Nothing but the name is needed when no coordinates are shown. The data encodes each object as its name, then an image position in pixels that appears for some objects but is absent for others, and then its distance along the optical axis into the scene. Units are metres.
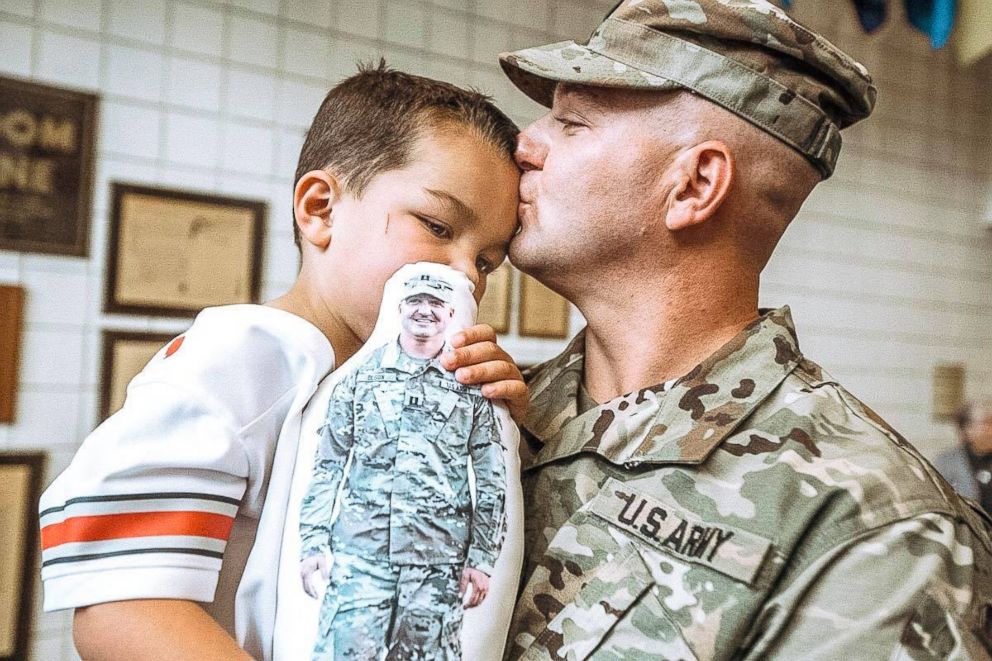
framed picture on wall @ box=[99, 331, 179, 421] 2.23
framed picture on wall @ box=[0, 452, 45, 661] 2.12
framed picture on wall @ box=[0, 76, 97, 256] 2.12
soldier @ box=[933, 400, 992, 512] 3.30
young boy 0.80
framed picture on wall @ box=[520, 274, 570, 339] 2.87
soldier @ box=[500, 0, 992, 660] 0.90
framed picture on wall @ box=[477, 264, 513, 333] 2.79
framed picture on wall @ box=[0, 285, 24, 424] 2.11
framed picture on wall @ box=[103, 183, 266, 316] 2.25
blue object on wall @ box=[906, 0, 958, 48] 2.96
